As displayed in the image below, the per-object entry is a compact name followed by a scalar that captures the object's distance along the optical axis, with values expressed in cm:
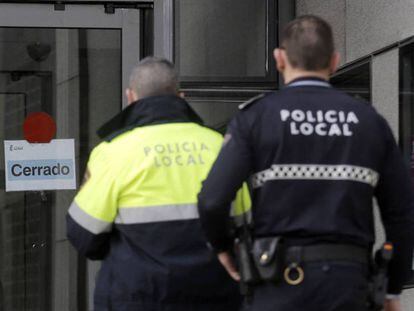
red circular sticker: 1537
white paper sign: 1524
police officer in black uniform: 727
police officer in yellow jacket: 852
